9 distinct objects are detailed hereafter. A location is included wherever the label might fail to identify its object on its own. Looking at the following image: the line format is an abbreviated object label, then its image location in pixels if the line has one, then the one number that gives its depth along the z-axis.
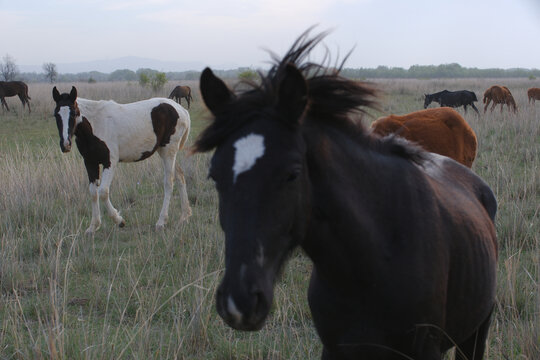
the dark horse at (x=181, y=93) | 25.84
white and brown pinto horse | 6.38
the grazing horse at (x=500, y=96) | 20.67
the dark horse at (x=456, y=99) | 23.30
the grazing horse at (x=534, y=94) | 23.73
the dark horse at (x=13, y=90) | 23.59
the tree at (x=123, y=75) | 119.28
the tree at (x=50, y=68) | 58.23
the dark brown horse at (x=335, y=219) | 1.52
